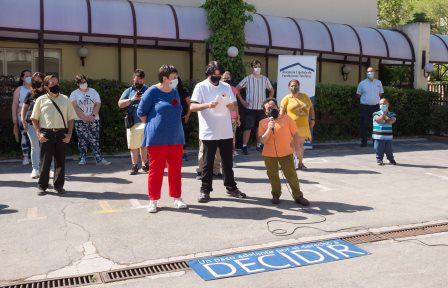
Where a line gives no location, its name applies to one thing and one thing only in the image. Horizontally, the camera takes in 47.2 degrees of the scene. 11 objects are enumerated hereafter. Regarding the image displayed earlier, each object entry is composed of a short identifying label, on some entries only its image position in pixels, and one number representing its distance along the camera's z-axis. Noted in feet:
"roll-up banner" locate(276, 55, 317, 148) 40.73
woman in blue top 21.29
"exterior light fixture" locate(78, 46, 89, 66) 47.75
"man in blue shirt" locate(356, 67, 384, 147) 44.32
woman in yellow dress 30.22
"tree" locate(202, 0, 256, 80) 46.01
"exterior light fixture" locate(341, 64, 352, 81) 62.63
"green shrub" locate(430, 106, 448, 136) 51.06
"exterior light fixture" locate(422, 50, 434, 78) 59.52
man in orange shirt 22.76
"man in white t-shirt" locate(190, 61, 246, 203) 23.20
